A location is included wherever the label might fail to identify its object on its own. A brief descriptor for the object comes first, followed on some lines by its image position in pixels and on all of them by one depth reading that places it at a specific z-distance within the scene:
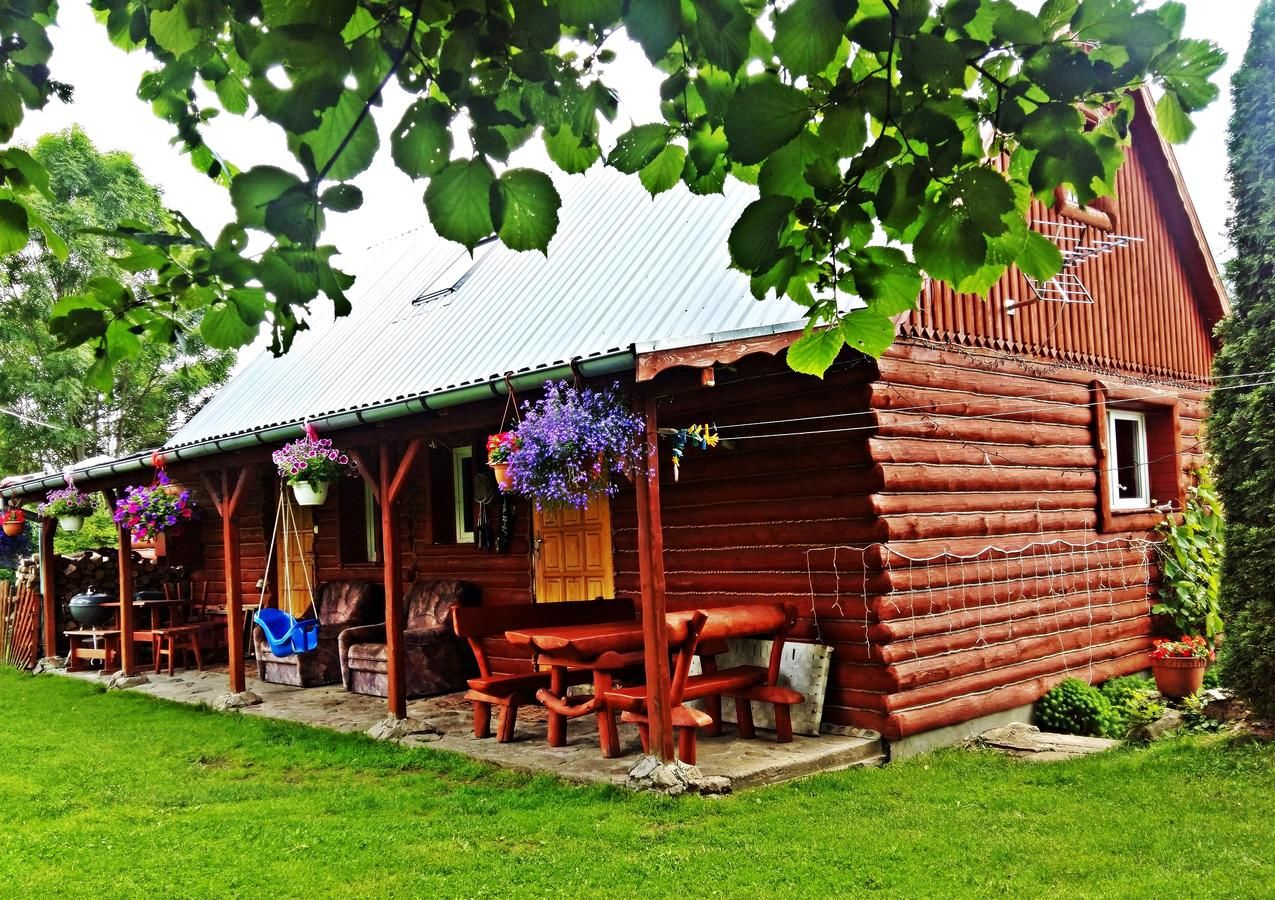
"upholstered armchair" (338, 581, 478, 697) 9.79
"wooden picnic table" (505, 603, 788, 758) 6.50
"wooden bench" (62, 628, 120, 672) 12.80
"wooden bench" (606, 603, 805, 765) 6.23
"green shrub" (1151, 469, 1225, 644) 9.78
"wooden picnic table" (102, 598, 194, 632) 12.82
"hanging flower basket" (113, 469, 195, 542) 10.81
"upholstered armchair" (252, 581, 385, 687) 10.83
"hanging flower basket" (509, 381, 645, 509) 6.05
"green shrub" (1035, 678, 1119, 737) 8.10
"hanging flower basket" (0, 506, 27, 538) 13.70
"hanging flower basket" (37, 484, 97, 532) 12.44
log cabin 7.06
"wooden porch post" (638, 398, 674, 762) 6.11
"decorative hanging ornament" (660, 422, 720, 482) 6.59
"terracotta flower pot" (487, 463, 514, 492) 6.47
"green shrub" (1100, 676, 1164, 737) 7.76
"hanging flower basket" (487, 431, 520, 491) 6.38
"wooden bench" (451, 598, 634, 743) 7.35
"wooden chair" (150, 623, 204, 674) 12.41
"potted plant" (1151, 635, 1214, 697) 8.58
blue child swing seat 9.88
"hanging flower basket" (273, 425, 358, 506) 8.52
